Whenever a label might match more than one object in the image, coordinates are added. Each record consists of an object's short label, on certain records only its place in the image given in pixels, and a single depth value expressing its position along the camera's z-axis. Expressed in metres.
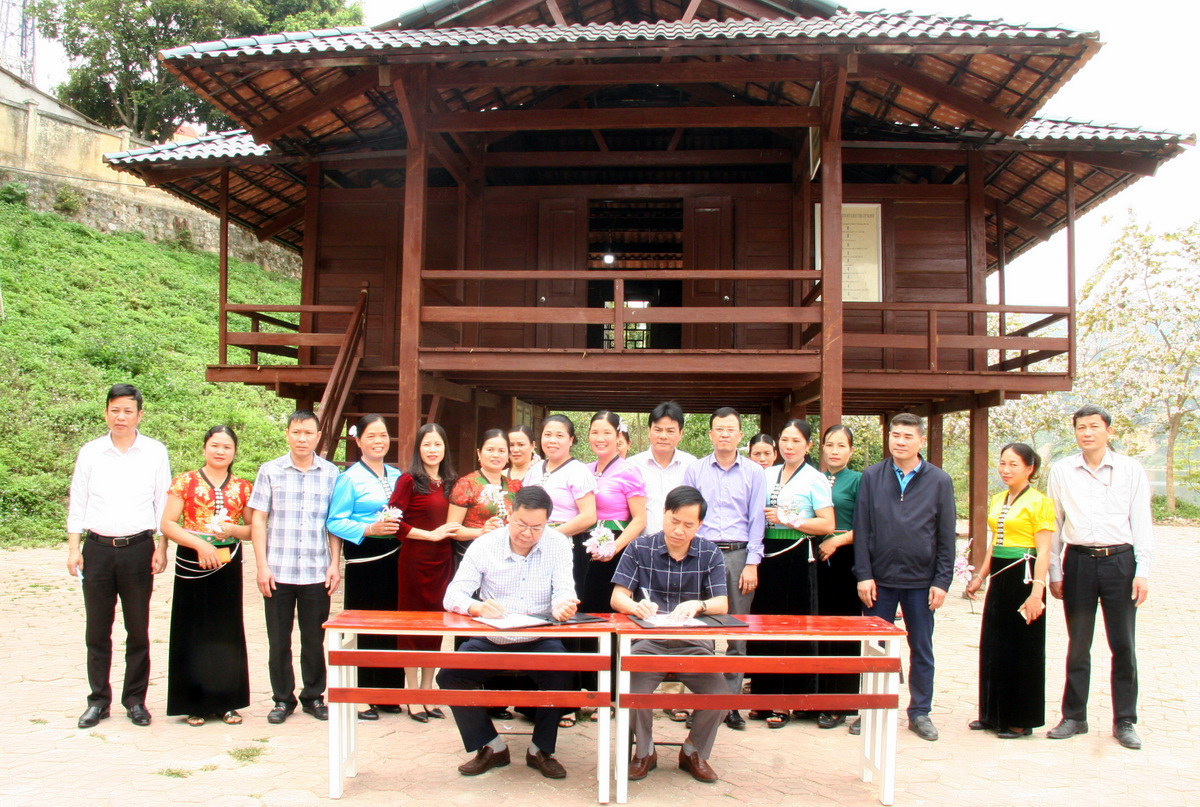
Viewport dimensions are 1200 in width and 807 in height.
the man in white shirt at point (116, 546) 4.51
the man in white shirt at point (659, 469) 4.89
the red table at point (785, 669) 3.64
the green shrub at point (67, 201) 23.78
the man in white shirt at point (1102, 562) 4.55
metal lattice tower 34.62
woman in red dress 4.69
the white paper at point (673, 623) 3.74
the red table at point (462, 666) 3.62
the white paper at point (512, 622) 3.70
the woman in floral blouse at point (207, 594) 4.51
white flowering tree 22.39
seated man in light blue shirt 3.90
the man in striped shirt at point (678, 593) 3.93
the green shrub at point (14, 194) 22.67
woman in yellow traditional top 4.53
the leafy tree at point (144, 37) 29.39
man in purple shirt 4.67
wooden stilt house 7.11
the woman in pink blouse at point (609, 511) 4.65
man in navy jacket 4.55
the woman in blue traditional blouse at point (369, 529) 4.71
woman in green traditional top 4.82
